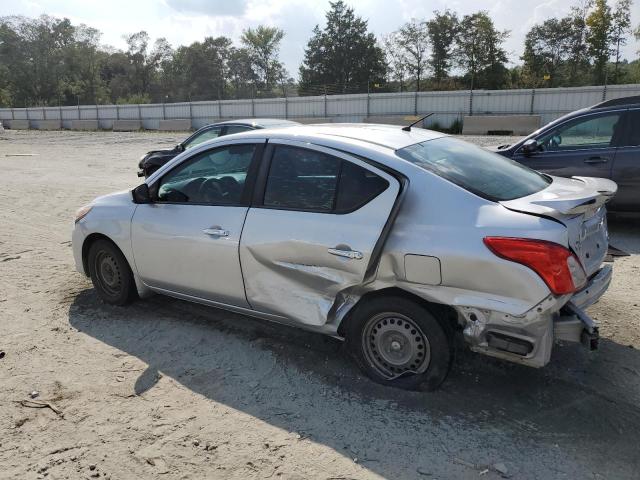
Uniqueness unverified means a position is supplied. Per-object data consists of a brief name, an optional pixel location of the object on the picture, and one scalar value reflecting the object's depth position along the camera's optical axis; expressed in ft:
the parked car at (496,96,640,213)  21.31
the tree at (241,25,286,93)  241.14
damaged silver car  9.53
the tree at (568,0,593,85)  145.59
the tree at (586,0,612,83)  132.16
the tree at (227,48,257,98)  243.19
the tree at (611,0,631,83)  128.16
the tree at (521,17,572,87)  150.20
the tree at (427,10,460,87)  164.67
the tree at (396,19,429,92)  171.01
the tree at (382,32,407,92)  177.68
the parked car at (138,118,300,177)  31.68
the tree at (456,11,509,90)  157.48
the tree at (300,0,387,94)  197.26
